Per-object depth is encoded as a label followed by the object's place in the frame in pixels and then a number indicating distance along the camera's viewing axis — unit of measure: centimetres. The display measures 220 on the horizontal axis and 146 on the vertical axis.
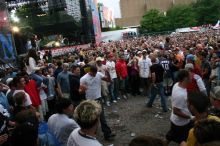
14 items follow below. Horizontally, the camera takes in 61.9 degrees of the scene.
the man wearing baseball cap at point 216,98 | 212
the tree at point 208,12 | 4465
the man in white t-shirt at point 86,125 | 181
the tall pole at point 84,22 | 1947
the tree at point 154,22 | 4505
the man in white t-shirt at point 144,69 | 697
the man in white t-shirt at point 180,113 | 286
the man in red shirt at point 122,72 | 702
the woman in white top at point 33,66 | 480
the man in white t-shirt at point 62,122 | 247
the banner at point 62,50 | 1236
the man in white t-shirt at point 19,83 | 385
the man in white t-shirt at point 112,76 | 673
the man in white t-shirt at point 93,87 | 410
